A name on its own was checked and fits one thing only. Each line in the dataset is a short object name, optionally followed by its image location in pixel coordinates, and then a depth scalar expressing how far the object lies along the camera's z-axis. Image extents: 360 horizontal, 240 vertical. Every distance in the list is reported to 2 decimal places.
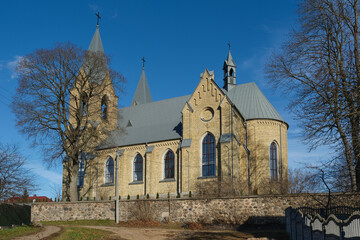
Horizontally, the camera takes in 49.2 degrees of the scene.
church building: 33.09
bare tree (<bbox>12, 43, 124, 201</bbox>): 31.53
